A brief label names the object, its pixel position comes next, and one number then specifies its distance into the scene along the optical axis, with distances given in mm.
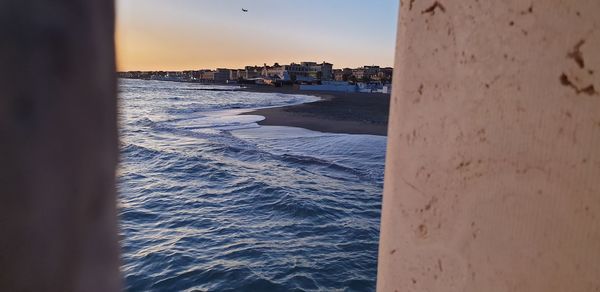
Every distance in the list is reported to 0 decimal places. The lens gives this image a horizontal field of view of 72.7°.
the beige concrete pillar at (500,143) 864
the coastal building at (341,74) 142625
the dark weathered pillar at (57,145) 382
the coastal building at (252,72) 164912
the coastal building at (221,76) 181000
